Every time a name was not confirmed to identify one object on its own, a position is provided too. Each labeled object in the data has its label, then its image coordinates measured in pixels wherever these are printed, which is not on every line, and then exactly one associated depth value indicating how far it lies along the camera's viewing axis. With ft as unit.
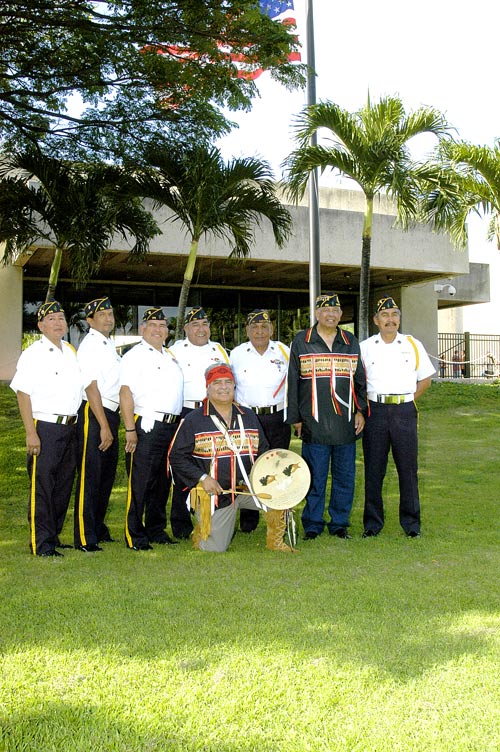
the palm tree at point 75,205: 38.40
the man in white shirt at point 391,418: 20.49
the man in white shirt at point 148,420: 18.97
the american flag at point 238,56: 28.22
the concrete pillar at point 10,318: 58.54
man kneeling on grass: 18.16
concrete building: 57.16
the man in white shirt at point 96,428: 18.78
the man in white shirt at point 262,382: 21.54
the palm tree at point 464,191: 42.93
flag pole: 38.75
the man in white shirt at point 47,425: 17.81
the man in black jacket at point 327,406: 20.31
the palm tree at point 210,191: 37.52
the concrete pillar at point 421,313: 74.49
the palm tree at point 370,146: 39.93
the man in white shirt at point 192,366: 20.75
